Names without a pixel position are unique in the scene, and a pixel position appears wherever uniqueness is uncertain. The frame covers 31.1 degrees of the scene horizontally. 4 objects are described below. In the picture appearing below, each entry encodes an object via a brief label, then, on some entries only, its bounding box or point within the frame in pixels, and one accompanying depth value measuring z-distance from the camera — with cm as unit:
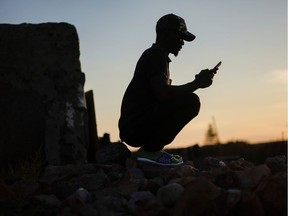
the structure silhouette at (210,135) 1400
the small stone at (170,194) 326
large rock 574
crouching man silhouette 466
